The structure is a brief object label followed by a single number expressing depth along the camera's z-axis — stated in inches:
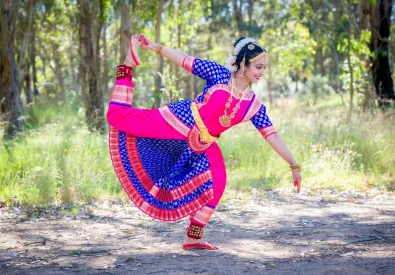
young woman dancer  188.2
